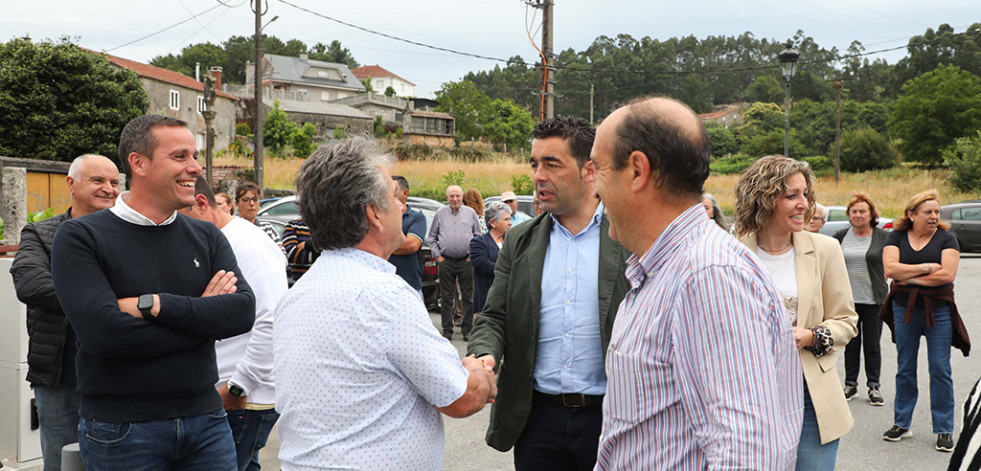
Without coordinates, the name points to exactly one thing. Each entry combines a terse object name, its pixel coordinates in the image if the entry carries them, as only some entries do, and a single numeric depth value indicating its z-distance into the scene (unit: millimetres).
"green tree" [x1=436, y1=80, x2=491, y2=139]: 73938
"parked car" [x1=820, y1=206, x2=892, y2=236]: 17594
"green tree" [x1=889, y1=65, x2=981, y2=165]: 51094
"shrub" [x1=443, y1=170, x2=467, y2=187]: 32197
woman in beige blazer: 3172
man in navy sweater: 2623
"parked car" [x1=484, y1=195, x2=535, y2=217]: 18075
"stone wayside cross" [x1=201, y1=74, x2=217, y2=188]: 21642
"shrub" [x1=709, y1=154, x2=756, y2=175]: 55062
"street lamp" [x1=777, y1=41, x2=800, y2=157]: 16878
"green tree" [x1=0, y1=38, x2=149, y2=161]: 28938
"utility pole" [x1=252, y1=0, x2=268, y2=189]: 23016
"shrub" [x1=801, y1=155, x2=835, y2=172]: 52656
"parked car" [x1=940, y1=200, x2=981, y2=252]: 22000
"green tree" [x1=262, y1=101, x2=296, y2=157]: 51312
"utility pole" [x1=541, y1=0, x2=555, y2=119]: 17062
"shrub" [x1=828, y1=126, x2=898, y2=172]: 50250
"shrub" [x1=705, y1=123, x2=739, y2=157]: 67500
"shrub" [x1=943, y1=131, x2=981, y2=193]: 37469
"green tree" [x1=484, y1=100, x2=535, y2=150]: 72938
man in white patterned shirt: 2035
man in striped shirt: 1460
